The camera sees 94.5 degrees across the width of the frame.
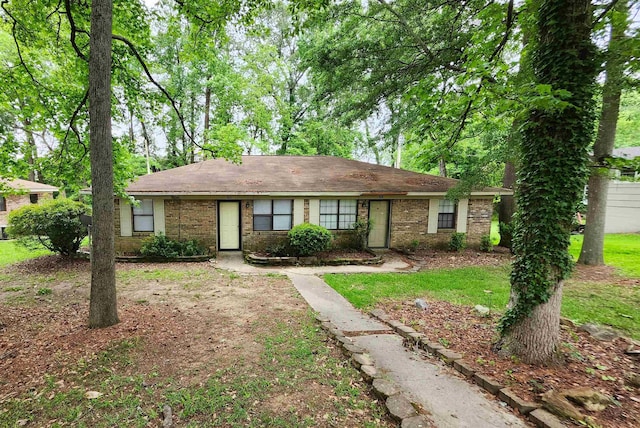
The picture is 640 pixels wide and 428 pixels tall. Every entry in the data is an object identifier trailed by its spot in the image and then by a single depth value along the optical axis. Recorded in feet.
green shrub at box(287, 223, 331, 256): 34.27
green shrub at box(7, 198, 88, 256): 29.60
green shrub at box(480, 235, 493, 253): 40.73
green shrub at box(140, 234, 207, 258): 34.09
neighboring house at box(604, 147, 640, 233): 53.57
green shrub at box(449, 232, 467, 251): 40.45
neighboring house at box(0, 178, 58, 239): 59.36
